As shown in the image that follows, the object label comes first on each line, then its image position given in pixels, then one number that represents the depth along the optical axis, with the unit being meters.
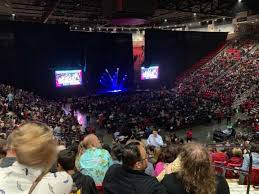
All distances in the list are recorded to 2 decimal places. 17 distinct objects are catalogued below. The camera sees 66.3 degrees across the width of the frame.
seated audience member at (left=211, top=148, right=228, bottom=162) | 4.51
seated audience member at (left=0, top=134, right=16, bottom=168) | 1.25
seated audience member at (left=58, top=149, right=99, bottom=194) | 1.54
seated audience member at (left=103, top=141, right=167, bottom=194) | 1.30
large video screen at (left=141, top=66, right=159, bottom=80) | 18.86
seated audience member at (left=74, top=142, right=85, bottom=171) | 2.01
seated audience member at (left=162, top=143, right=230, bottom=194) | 1.34
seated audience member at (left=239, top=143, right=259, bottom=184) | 3.69
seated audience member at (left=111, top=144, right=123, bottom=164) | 2.25
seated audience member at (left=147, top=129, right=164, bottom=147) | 5.39
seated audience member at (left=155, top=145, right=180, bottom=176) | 2.48
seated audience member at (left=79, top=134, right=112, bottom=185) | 1.98
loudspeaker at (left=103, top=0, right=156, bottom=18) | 7.75
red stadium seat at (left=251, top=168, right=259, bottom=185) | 3.61
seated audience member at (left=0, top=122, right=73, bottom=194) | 0.95
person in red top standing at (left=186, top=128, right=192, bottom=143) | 9.66
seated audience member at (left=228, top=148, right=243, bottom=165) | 4.28
